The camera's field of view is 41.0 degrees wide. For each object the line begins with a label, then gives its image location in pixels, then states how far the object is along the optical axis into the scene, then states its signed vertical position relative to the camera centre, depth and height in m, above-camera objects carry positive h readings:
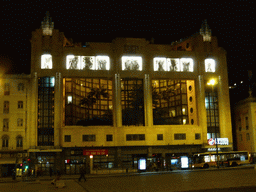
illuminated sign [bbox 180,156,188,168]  56.13 -3.45
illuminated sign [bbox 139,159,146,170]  52.81 -3.38
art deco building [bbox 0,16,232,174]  61.56 +7.71
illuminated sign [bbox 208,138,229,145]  64.56 -0.24
